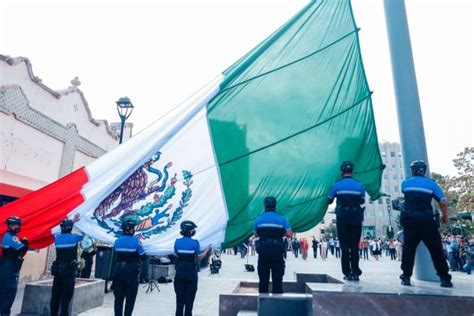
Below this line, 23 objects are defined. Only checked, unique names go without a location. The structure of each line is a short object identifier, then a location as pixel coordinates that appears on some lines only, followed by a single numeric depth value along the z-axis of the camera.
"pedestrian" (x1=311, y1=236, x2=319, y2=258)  29.52
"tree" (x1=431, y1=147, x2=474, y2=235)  28.66
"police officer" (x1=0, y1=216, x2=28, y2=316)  6.03
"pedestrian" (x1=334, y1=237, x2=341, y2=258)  32.24
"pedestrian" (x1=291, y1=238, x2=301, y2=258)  31.50
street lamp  10.70
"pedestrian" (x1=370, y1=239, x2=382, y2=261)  28.16
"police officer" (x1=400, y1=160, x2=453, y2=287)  4.64
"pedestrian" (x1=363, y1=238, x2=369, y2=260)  29.72
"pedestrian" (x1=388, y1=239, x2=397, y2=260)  28.68
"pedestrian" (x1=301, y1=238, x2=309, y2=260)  28.16
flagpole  6.23
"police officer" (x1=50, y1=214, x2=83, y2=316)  6.21
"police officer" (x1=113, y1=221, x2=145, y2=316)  5.61
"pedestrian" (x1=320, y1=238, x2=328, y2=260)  28.16
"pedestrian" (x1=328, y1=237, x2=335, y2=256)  35.20
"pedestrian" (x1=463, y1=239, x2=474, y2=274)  17.00
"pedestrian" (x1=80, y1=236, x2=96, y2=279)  9.80
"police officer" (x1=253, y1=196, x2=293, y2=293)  5.34
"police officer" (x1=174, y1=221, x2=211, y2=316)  5.57
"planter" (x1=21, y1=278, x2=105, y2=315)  7.39
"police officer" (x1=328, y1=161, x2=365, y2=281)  5.12
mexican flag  5.53
